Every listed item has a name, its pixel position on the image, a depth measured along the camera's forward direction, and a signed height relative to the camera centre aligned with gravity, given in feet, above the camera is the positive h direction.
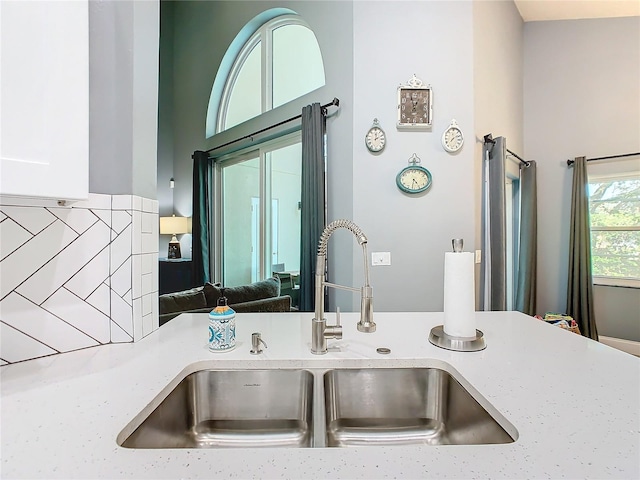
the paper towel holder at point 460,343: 3.10 -1.01
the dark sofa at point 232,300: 6.63 -1.35
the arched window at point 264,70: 10.40 +6.70
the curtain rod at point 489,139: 8.50 +2.89
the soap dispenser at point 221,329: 3.09 -0.86
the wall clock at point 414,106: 7.84 +3.50
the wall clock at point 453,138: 7.88 +2.70
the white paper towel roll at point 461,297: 3.17 -0.55
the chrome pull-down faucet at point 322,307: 3.07 -0.64
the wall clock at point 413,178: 7.88 +1.68
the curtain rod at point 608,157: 10.38 +3.02
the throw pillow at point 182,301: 6.55 -1.28
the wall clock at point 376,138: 7.92 +2.71
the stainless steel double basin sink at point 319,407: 2.77 -1.53
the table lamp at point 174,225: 15.25 +0.90
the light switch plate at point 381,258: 7.94 -0.37
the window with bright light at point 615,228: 10.55 +0.56
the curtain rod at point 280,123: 8.47 +4.05
